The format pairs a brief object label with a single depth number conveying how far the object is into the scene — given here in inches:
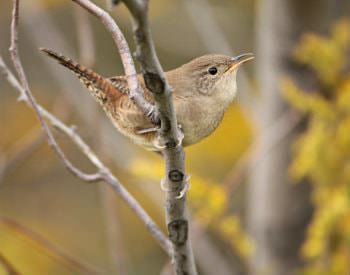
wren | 190.0
